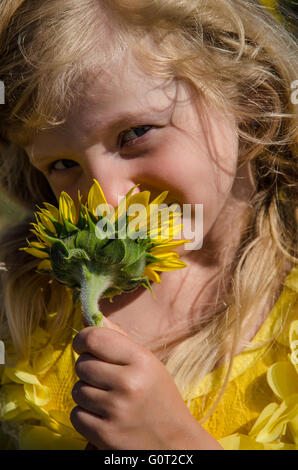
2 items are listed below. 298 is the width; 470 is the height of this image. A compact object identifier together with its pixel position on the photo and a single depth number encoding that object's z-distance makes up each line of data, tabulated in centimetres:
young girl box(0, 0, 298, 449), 100
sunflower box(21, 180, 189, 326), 97
